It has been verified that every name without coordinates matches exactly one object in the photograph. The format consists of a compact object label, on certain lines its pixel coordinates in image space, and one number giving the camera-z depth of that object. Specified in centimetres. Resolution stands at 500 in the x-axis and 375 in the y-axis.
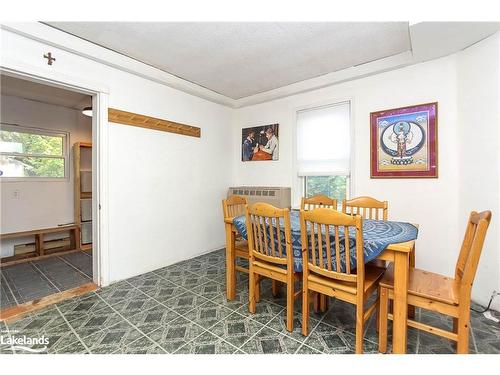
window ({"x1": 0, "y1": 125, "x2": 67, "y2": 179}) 364
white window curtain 315
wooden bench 350
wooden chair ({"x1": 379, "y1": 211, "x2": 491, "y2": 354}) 127
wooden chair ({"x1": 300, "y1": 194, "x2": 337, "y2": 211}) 265
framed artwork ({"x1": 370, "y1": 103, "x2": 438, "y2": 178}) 251
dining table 144
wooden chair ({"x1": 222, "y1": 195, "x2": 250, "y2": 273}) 231
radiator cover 350
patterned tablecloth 151
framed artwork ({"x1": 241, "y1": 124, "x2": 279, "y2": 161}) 380
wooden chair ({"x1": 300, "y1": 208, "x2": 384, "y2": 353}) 147
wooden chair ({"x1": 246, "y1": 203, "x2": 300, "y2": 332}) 176
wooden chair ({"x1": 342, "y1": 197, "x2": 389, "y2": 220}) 229
